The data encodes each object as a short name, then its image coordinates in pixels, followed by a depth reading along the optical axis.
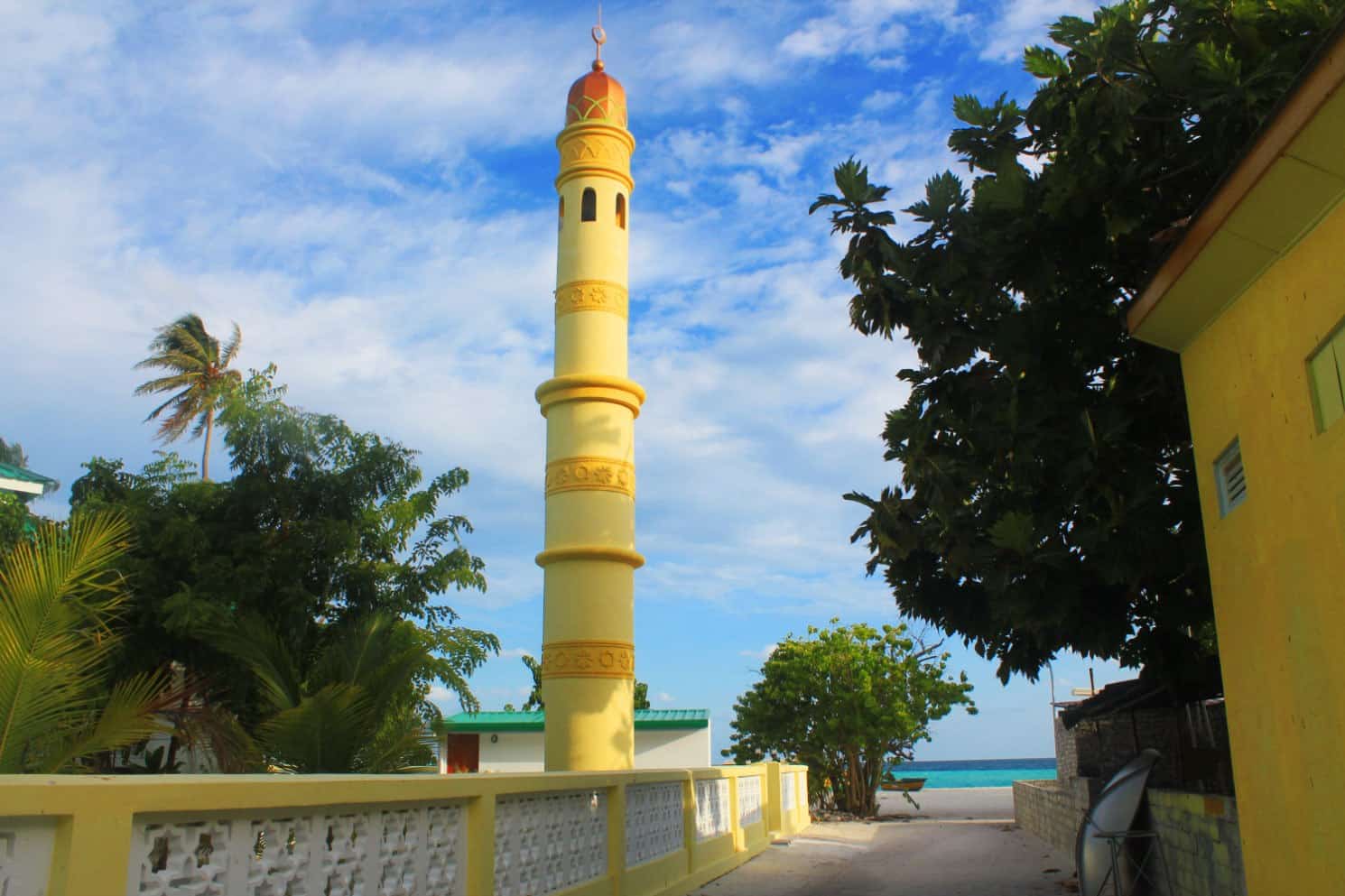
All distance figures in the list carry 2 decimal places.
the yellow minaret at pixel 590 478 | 13.14
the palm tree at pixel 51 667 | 6.75
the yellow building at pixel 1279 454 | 4.92
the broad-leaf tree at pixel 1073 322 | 7.86
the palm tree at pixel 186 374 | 29.19
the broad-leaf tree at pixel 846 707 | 24.41
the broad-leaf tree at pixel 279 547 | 14.45
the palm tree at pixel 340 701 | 9.09
